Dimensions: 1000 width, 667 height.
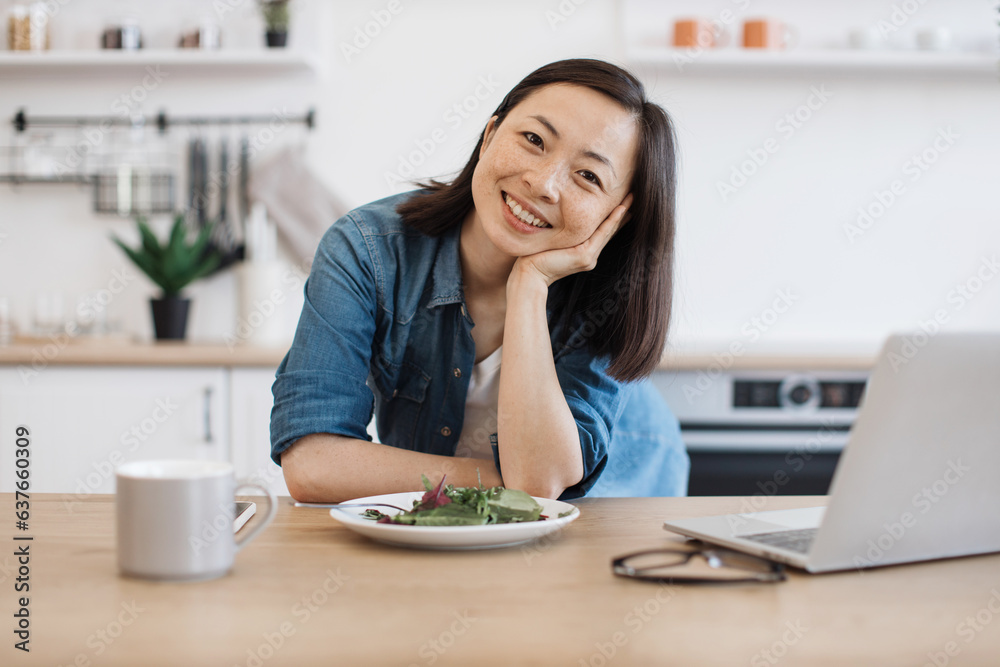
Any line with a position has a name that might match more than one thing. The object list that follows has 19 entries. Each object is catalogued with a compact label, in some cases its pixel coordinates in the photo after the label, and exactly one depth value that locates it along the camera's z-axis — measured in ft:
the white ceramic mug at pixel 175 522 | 2.07
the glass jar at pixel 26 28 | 8.55
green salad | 2.59
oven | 7.59
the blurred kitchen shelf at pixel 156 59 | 8.39
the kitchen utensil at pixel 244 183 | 8.94
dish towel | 8.79
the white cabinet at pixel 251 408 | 7.34
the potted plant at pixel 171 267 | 8.23
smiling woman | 3.67
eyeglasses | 2.25
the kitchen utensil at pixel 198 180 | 8.93
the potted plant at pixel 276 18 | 8.50
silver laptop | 2.13
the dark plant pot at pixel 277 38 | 8.52
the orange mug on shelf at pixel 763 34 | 8.54
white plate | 2.43
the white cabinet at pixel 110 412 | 7.32
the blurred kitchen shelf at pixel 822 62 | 8.48
